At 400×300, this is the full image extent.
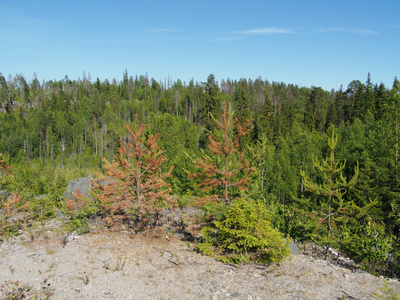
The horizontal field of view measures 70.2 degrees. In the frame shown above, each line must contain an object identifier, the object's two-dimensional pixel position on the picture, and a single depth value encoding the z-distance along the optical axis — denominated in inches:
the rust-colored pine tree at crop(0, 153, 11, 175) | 699.4
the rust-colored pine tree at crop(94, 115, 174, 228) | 387.9
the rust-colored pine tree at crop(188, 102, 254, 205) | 406.3
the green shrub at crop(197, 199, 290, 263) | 292.7
